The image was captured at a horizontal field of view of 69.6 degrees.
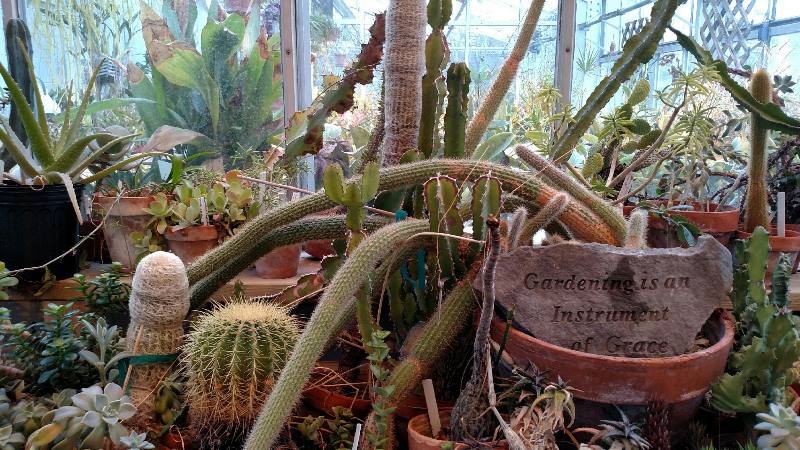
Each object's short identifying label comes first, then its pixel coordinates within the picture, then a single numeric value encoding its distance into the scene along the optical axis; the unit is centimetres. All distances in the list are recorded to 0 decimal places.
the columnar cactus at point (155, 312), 81
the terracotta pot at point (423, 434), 65
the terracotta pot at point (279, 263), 122
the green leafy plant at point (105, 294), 99
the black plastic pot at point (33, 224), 116
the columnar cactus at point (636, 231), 82
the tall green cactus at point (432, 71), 97
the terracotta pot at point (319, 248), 140
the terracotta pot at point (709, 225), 105
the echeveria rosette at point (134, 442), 65
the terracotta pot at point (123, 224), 125
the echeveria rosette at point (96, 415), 67
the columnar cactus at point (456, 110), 92
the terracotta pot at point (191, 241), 120
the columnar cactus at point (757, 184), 114
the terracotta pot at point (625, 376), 63
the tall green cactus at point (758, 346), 67
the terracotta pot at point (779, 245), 113
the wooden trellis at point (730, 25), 188
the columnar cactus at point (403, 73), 96
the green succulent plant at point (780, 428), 56
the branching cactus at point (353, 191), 70
